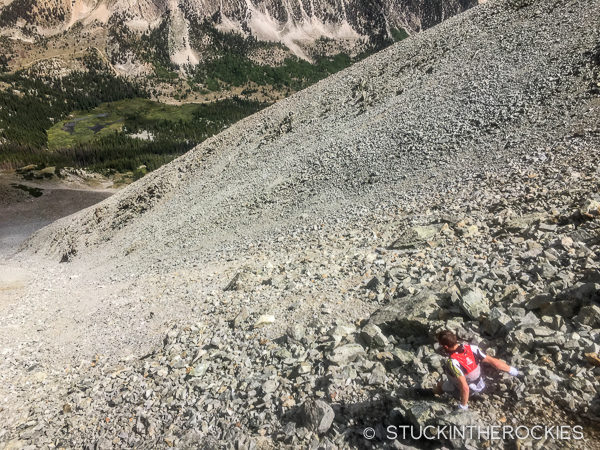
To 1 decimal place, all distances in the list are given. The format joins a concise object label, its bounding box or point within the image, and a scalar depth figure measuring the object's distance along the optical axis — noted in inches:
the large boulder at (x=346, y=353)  300.8
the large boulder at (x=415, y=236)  475.9
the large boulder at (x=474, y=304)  293.8
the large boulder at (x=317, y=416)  243.4
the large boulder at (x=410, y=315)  307.6
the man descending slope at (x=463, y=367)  221.5
